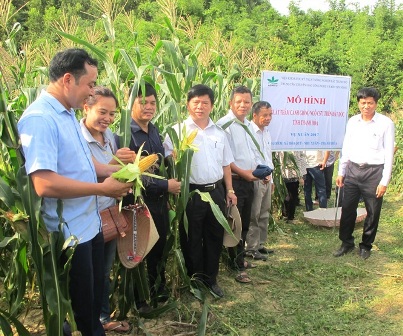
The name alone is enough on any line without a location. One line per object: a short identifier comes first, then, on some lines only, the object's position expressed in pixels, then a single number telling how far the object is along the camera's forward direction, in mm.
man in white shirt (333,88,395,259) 3980
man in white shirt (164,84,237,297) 2990
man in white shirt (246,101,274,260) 4027
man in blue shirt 1658
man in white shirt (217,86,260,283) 3631
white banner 4492
